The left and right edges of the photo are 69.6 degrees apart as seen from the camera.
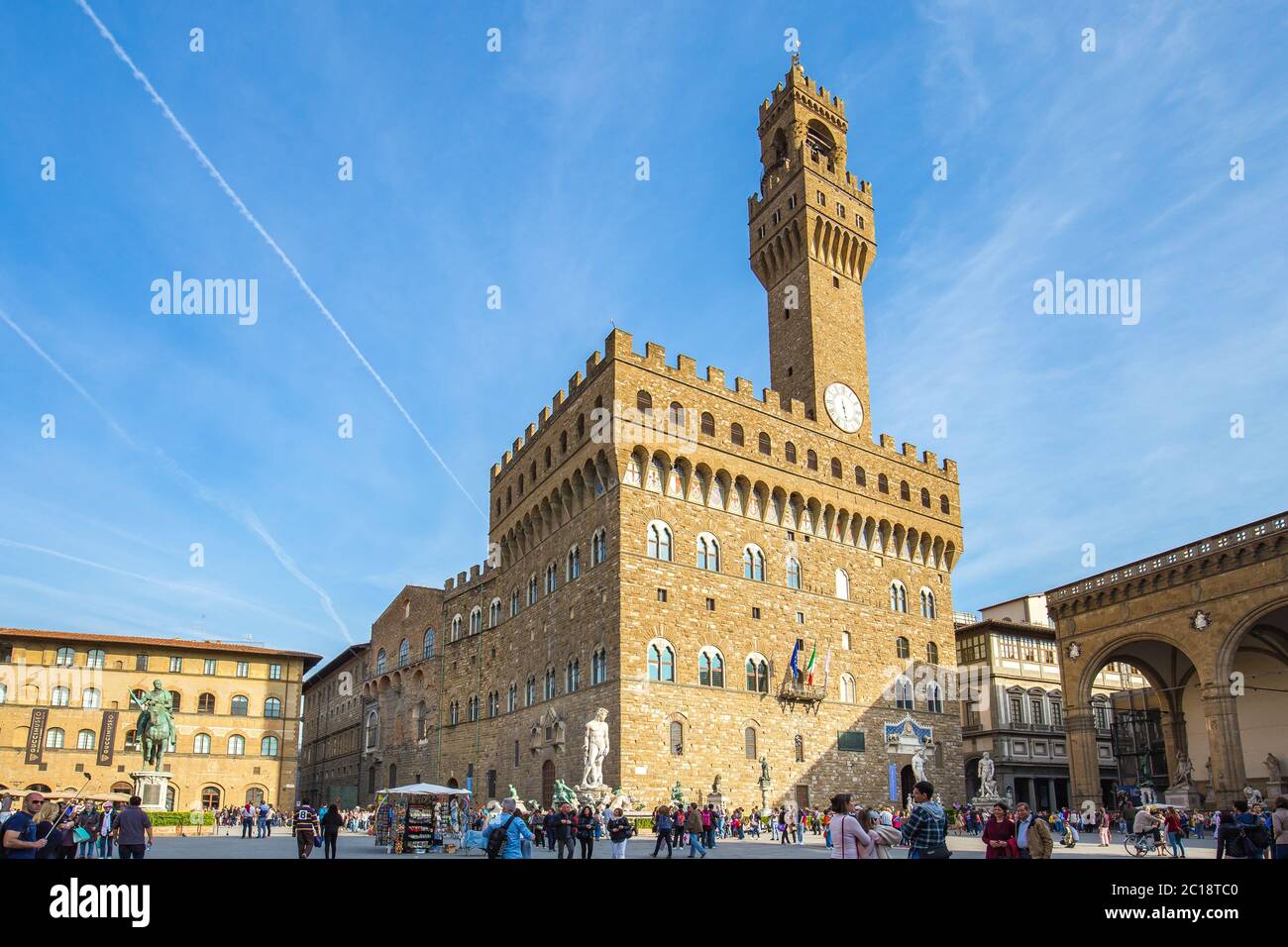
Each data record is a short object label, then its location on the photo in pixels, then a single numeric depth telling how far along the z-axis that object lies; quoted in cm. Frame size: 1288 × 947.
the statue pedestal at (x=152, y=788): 3712
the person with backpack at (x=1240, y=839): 1225
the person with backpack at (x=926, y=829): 860
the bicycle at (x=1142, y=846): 2298
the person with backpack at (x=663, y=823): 2098
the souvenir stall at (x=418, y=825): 2461
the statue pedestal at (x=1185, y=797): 3631
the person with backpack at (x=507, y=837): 1105
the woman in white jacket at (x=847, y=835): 855
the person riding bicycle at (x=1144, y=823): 2277
